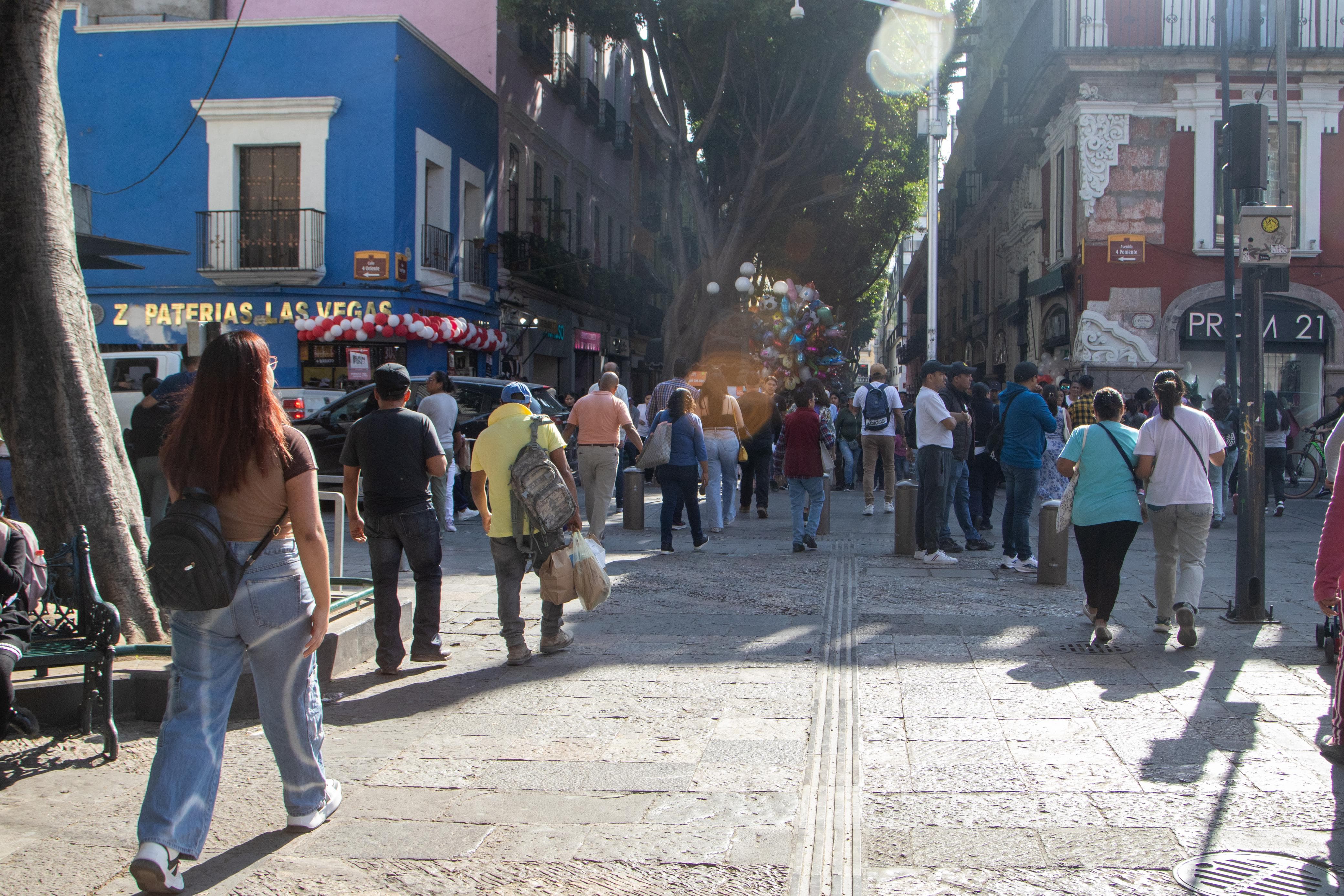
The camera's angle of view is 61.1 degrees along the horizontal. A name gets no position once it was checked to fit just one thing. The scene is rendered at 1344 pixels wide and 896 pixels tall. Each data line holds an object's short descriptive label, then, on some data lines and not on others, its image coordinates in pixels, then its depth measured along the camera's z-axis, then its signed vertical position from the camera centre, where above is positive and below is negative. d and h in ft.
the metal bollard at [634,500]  41.68 -1.80
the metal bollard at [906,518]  34.04 -1.87
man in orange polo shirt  34.81 +0.19
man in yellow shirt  20.83 -0.80
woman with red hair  11.14 -1.41
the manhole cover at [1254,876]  11.09 -4.14
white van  51.13 +2.96
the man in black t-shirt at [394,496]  20.18 -0.88
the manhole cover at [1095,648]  21.75 -3.65
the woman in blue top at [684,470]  35.27 -0.57
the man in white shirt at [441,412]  38.11 +1.19
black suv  46.65 +1.33
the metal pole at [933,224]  78.74 +16.91
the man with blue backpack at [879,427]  44.37 +1.17
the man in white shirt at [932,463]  33.01 -0.18
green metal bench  14.74 -2.70
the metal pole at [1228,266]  25.59 +5.83
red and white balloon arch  68.90 +7.22
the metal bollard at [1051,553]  28.91 -2.39
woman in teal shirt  21.97 -0.91
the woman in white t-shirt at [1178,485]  22.31 -0.49
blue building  70.23 +17.09
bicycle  53.11 -0.30
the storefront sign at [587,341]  103.91 +10.13
